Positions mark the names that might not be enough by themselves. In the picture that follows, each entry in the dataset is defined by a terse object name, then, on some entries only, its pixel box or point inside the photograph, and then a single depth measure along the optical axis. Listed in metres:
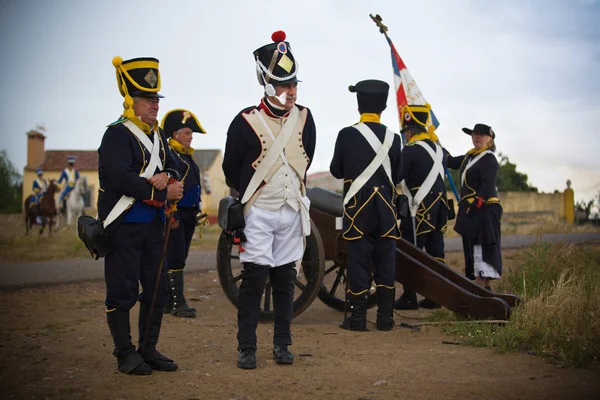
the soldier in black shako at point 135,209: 4.85
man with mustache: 5.23
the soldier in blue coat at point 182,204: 7.45
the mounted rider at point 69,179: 22.47
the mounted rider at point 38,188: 22.62
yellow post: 28.32
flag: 9.77
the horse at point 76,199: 22.62
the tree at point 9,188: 46.14
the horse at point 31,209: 20.81
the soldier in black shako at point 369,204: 6.55
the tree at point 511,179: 33.41
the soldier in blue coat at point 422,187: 7.88
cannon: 6.37
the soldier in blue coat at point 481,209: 8.18
